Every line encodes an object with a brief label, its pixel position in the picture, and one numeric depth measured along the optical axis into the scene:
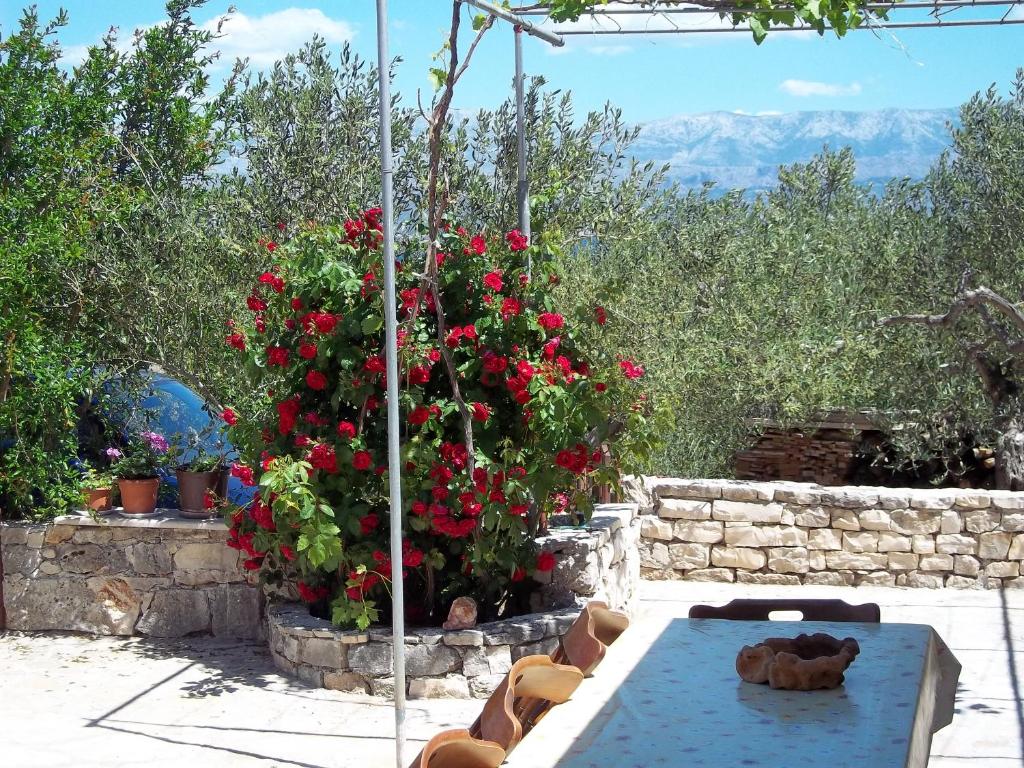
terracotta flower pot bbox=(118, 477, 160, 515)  6.80
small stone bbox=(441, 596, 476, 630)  5.68
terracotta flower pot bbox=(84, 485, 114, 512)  6.79
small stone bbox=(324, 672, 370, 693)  5.68
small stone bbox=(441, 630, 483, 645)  5.55
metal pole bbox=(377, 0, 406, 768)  4.30
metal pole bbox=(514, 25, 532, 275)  6.07
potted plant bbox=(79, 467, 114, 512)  6.80
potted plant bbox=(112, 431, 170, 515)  6.81
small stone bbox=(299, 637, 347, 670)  5.70
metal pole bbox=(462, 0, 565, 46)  4.93
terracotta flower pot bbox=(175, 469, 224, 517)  6.77
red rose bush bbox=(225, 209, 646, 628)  5.57
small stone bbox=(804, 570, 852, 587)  7.74
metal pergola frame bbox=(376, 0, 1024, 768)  4.32
